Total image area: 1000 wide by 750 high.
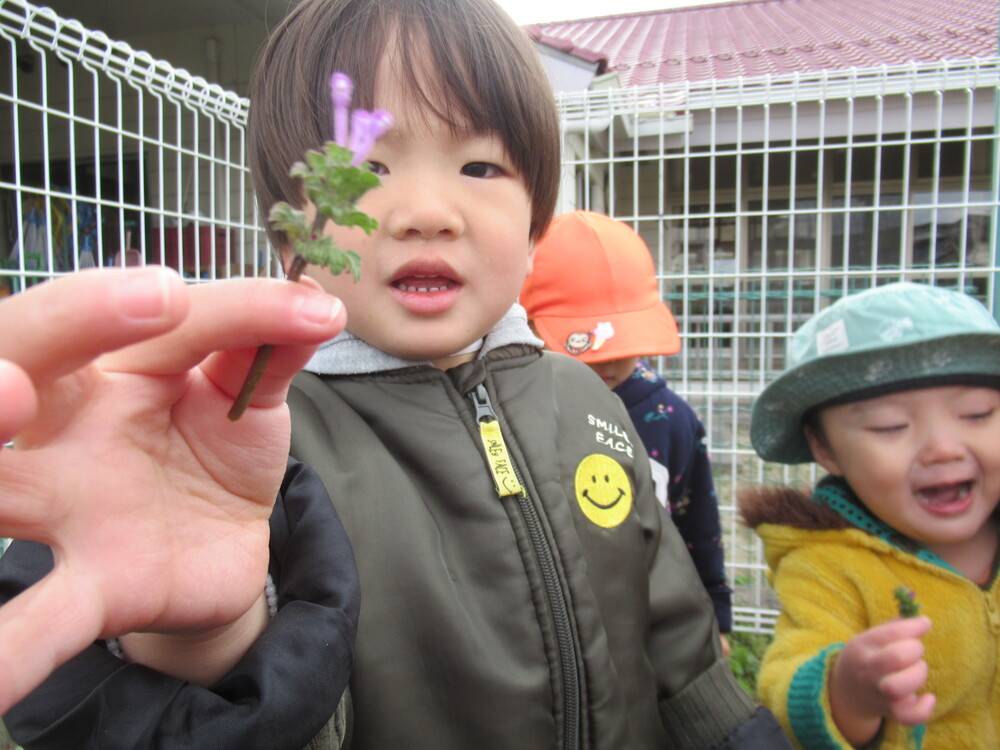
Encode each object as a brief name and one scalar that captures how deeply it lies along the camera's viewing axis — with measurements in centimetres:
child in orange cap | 83
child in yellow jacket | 51
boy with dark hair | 38
